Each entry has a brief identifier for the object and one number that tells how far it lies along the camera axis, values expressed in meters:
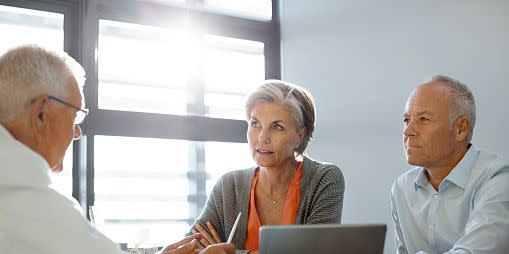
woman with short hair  2.39
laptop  1.40
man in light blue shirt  2.18
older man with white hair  1.21
